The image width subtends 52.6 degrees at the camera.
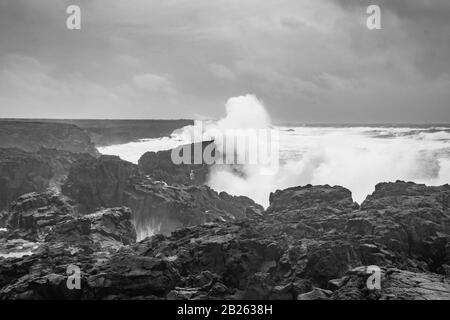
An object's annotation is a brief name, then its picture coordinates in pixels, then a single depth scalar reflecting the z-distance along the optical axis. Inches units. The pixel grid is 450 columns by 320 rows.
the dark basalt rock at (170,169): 1908.2
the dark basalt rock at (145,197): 1536.7
